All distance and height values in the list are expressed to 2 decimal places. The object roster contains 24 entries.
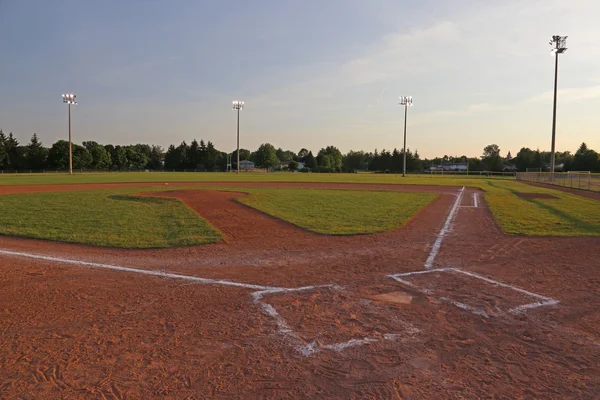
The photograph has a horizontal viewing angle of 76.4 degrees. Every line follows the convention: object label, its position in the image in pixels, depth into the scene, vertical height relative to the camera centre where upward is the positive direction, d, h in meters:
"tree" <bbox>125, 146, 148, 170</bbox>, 104.87 +2.90
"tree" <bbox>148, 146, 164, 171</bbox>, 114.75 +2.70
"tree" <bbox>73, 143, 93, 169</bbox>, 87.94 +2.68
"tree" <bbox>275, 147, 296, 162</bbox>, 195.48 +7.69
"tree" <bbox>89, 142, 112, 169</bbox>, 94.06 +2.89
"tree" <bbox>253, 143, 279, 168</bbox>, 126.38 +4.90
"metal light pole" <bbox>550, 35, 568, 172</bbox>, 39.84 +13.09
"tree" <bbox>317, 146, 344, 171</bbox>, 127.81 +5.29
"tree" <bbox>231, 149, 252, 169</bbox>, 137.04 +7.09
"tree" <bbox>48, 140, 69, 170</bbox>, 85.25 +2.51
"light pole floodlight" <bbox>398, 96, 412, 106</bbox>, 63.38 +12.11
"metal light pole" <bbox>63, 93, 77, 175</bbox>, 58.35 +10.68
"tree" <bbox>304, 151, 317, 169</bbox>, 125.47 +3.41
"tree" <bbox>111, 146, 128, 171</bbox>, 100.88 +2.91
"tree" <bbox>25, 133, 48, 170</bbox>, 85.69 +2.88
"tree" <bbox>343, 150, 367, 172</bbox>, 146.50 +4.76
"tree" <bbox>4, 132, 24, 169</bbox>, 82.82 +3.02
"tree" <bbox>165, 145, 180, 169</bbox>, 111.57 +3.20
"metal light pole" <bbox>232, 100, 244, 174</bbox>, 72.25 +12.56
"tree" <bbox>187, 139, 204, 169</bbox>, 111.01 +3.88
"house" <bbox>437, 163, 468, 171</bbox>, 104.12 +2.41
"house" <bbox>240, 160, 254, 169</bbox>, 140.82 +2.37
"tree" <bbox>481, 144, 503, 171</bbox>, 91.25 +2.98
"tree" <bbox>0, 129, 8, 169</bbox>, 78.96 +2.92
